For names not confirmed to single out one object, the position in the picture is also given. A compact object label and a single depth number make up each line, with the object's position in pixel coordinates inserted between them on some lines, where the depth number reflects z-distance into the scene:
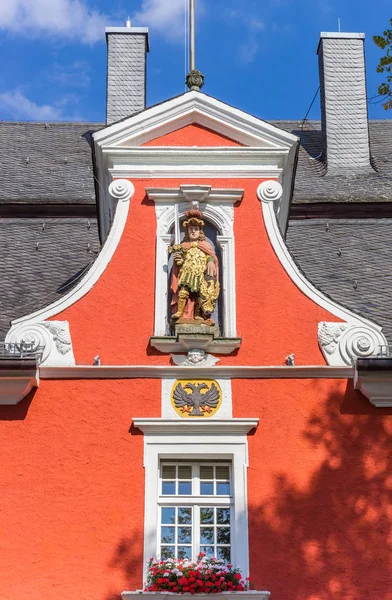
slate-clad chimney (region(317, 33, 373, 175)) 21.41
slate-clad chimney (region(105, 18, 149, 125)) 23.20
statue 13.33
